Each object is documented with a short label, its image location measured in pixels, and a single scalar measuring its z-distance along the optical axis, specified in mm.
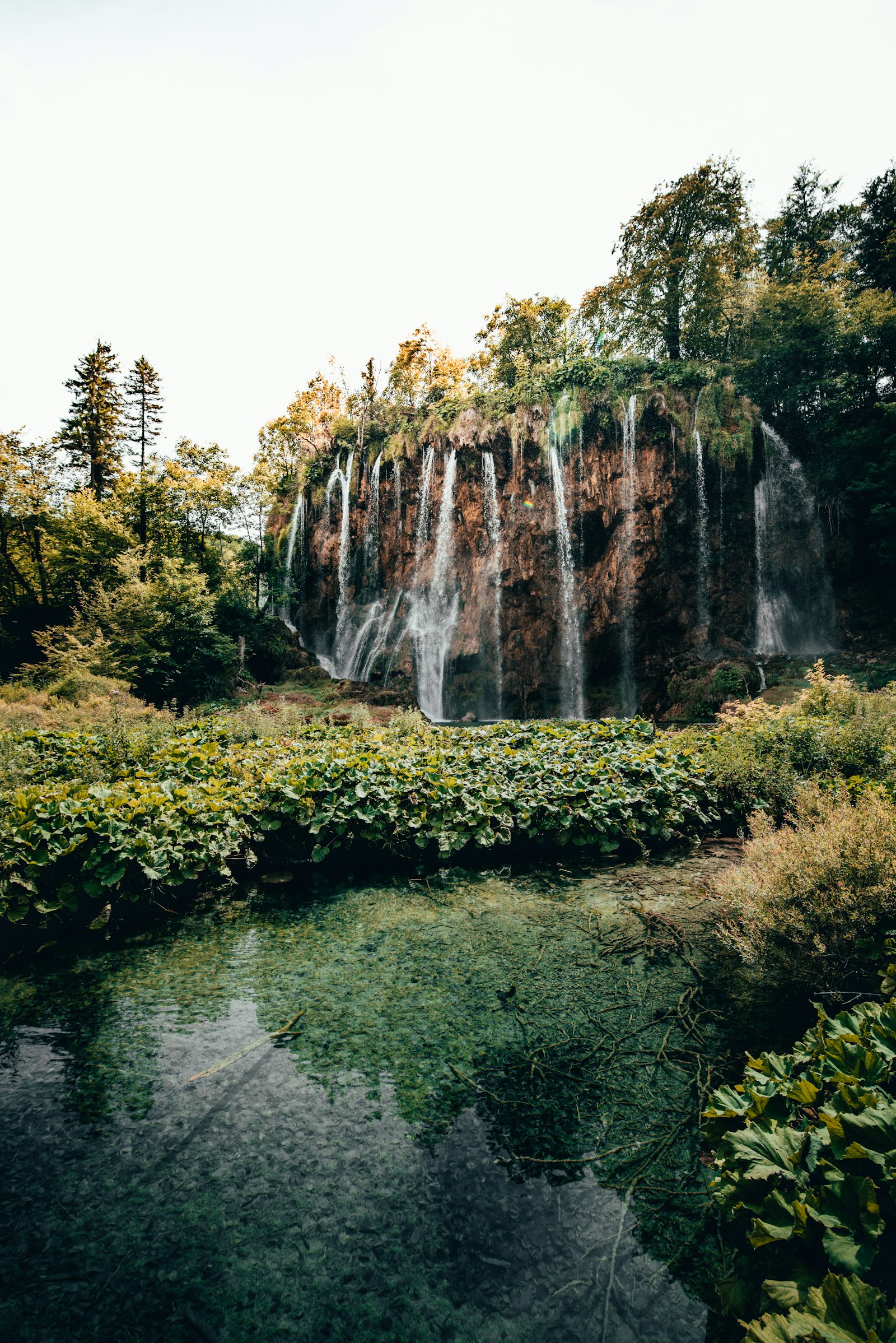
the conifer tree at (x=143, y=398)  29172
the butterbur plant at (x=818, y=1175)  1142
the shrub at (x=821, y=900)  2990
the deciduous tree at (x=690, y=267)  21625
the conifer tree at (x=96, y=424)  27703
